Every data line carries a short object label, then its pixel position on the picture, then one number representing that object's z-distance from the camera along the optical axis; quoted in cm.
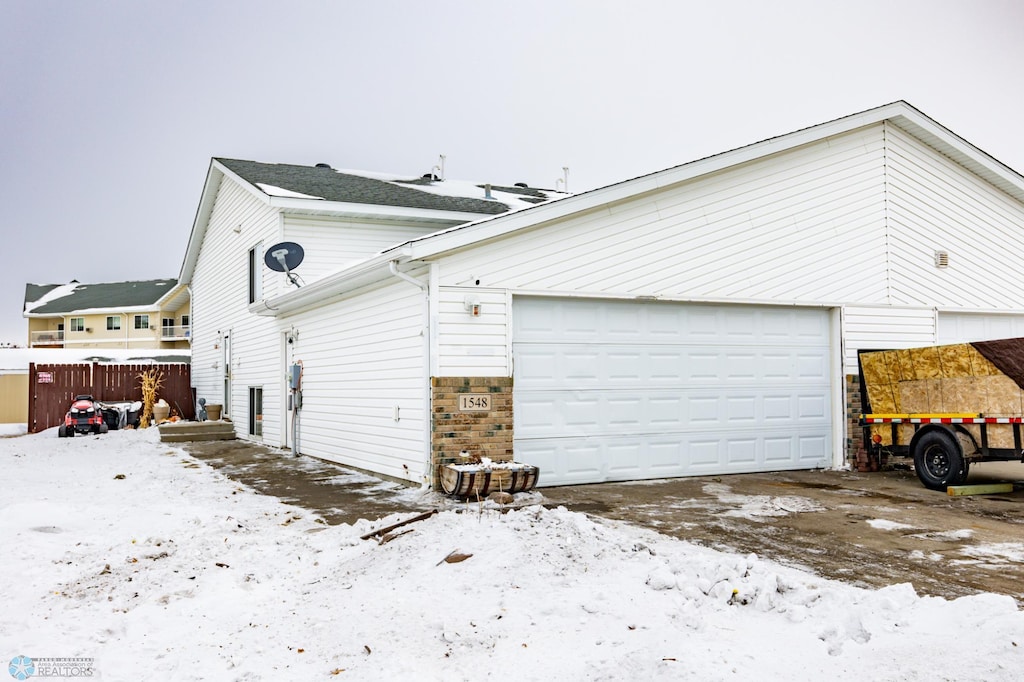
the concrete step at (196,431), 1873
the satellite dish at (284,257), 1503
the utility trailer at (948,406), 952
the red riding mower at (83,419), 2073
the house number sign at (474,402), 1005
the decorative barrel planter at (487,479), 917
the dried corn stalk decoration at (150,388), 2442
